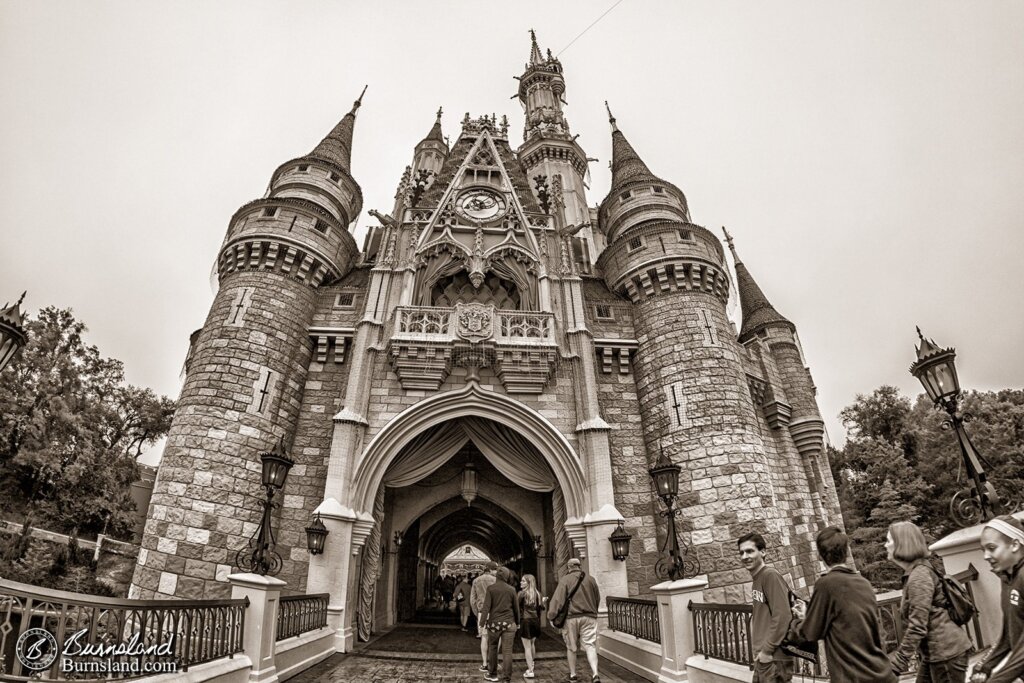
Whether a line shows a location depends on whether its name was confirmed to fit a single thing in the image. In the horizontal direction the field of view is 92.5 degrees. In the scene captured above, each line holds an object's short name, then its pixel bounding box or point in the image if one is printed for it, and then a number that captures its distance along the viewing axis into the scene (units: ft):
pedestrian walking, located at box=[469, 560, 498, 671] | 32.59
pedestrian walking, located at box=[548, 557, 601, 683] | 22.47
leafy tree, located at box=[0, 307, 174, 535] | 65.05
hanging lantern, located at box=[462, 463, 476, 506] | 45.60
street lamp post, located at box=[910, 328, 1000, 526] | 16.07
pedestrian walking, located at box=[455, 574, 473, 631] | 42.51
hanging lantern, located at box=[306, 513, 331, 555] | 32.73
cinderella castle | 36.65
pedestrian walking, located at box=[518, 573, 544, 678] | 24.38
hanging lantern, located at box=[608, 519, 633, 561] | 34.17
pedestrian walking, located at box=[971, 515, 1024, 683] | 8.49
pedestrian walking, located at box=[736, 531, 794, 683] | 12.43
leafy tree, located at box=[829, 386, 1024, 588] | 69.92
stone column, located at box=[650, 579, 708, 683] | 22.97
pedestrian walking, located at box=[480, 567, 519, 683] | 23.22
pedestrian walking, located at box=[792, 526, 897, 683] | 9.00
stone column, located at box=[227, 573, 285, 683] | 21.03
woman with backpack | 9.65
